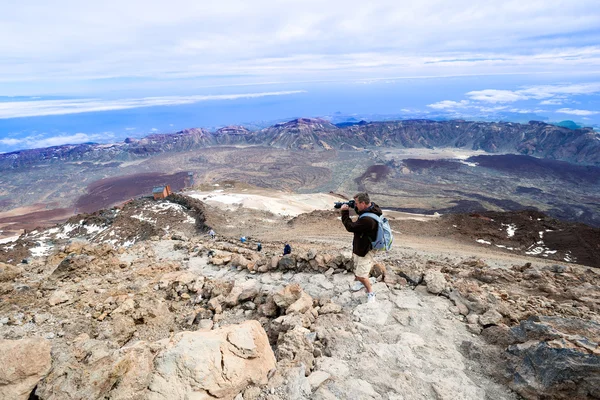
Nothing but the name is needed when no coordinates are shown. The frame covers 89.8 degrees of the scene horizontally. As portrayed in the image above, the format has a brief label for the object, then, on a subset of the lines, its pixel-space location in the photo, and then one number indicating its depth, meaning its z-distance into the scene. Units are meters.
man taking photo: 5.09
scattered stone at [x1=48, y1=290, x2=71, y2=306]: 6.21
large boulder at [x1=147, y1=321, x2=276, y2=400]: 3.28
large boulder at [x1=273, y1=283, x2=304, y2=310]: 5.34
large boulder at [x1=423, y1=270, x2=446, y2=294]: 5.70
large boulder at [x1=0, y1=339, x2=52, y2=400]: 3.36
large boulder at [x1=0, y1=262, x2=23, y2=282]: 7.91
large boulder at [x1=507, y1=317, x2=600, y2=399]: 3.19
